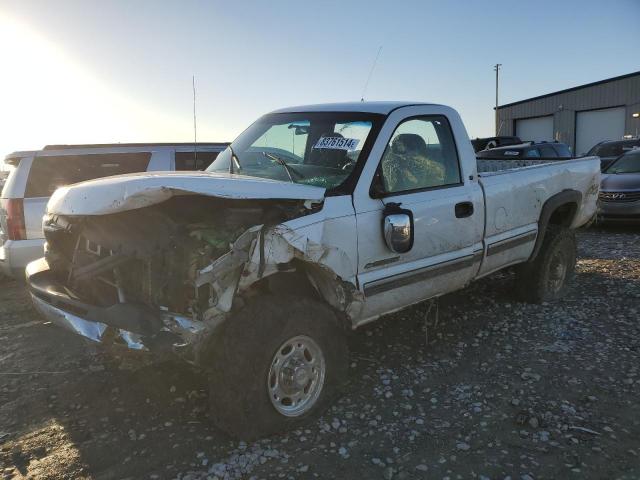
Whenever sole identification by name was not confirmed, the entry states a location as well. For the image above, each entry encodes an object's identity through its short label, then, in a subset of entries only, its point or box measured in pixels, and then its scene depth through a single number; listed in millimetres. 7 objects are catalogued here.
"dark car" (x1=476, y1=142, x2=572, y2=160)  12977
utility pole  40219
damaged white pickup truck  2963
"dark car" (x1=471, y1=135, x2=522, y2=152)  21844
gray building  31984
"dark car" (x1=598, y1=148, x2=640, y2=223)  9664
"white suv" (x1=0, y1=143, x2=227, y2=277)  5730
